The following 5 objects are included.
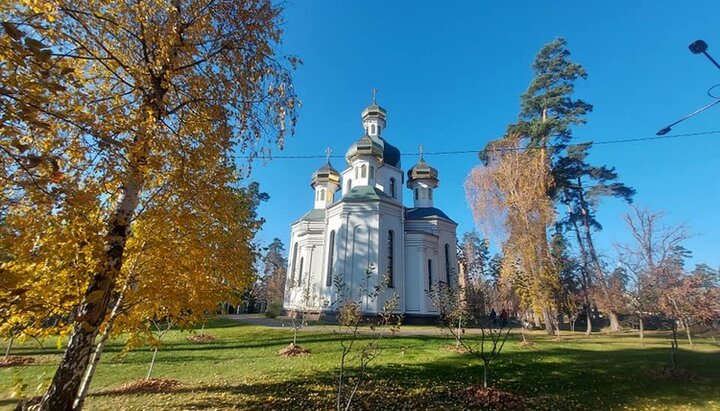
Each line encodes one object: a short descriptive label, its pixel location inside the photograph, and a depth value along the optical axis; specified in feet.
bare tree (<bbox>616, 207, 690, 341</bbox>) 50.29
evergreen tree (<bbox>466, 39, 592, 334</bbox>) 66.59
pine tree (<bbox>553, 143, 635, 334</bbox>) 98.56
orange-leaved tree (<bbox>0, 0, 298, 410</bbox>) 10.23
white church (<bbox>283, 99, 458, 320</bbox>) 77.25
